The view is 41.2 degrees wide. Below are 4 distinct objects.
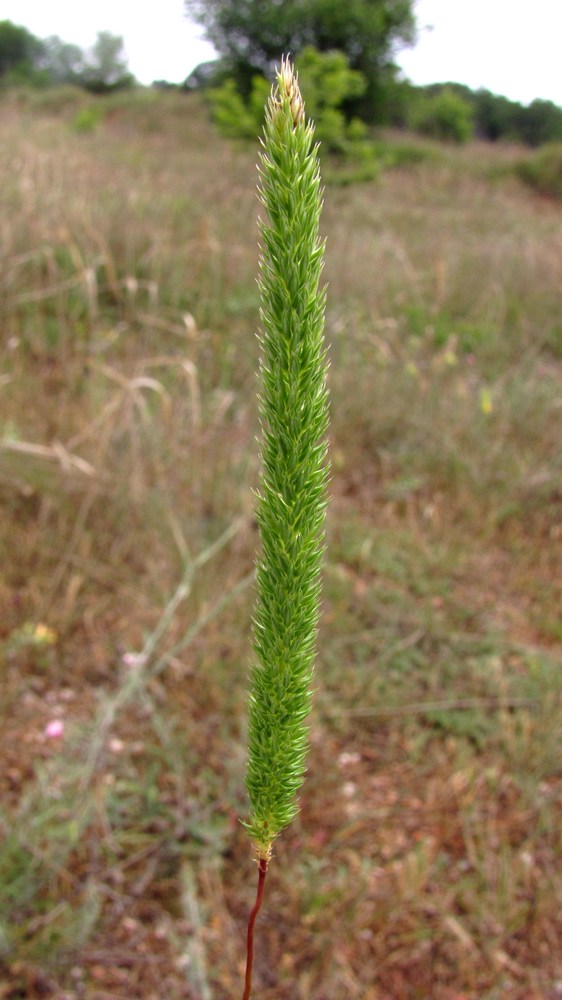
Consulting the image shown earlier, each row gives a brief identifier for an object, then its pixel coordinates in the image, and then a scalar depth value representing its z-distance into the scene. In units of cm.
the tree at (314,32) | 1809
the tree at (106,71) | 3114
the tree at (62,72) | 3291
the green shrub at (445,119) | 2195
